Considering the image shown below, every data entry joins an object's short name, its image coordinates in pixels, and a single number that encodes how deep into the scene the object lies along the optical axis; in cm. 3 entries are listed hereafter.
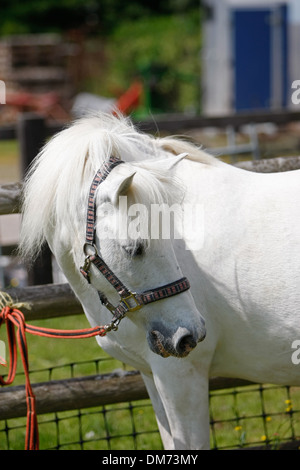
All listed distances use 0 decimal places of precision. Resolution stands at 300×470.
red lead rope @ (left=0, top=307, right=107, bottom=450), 553
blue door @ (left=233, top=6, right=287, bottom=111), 2942
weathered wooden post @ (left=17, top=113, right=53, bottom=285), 1009
